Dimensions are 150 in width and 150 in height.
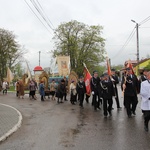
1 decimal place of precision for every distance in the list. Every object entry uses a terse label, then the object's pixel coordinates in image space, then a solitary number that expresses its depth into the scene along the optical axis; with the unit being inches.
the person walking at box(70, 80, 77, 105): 406.7
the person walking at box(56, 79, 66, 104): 432.2
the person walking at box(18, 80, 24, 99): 556.0
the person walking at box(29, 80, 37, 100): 516.0
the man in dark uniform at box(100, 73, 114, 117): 259.4
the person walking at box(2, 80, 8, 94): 713.7
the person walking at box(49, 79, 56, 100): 501.5
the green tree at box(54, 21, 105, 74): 1314.5
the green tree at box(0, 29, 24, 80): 1168.6
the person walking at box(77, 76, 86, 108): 369.0
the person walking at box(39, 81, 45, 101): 481.1
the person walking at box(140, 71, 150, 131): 182.5
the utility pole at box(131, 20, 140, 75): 866.8
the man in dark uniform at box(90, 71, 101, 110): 320.7
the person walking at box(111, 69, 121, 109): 308.5
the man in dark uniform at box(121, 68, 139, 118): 248.9
